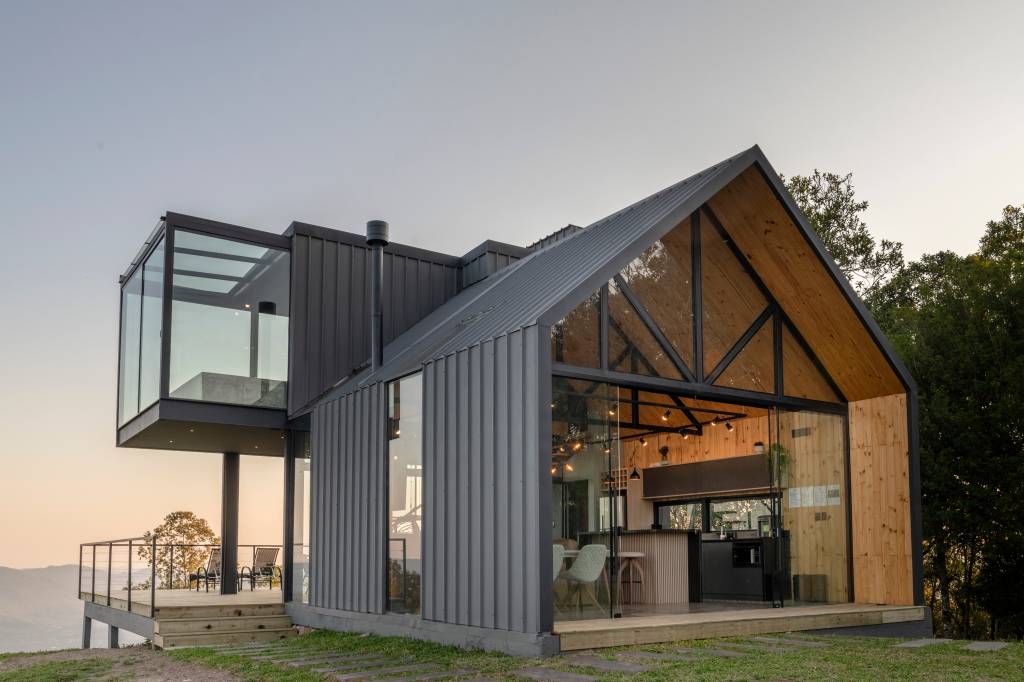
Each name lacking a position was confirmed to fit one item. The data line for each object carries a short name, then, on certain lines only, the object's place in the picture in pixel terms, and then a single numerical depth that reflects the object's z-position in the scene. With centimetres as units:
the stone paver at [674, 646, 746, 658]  671
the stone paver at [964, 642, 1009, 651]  710
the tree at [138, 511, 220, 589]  1728
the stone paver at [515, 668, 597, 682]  576
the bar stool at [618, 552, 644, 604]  1060
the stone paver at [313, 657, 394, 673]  678
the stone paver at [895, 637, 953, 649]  720
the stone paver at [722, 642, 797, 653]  693
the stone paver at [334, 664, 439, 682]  630
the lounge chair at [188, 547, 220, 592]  1466
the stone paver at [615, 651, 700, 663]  656
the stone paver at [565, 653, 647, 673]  608
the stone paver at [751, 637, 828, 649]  727
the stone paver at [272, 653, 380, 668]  726
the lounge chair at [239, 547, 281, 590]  1436
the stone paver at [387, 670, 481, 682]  607
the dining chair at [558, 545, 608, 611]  759
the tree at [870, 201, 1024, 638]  1355
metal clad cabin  760
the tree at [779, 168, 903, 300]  2334
